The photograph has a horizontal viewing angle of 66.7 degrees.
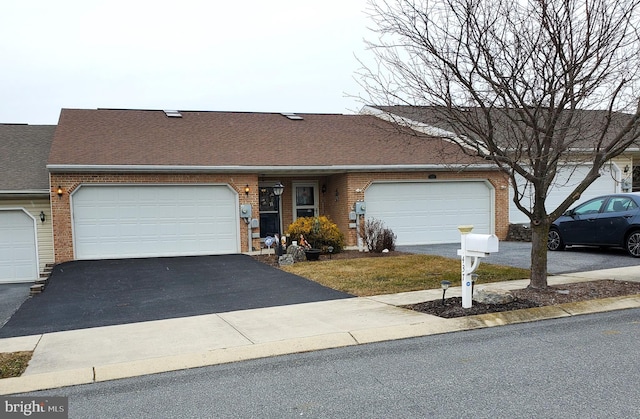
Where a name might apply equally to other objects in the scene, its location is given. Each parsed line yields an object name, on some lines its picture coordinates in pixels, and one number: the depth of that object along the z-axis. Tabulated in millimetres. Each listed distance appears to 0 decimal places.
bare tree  7773
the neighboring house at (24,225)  14906
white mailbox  6850
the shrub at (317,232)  14258
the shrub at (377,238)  14797
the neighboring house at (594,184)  18147
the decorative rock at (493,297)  7320
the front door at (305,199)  17922
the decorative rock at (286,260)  12812
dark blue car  11781
